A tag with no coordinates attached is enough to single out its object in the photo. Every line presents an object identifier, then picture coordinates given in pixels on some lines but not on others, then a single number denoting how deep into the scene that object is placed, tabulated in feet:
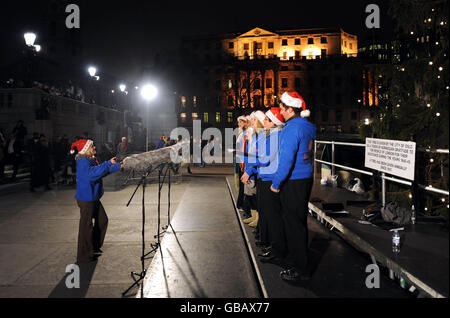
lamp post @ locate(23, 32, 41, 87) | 46.75
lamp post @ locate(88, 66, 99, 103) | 62.77
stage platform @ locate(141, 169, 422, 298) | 11.68
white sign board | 15.73
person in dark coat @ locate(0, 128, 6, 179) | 42.75
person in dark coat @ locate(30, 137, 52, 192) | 39.33
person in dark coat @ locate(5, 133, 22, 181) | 46.19
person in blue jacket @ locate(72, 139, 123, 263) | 15.68
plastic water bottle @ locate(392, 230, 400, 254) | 11.70
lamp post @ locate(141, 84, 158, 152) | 50.03
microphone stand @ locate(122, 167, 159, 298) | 12.68
